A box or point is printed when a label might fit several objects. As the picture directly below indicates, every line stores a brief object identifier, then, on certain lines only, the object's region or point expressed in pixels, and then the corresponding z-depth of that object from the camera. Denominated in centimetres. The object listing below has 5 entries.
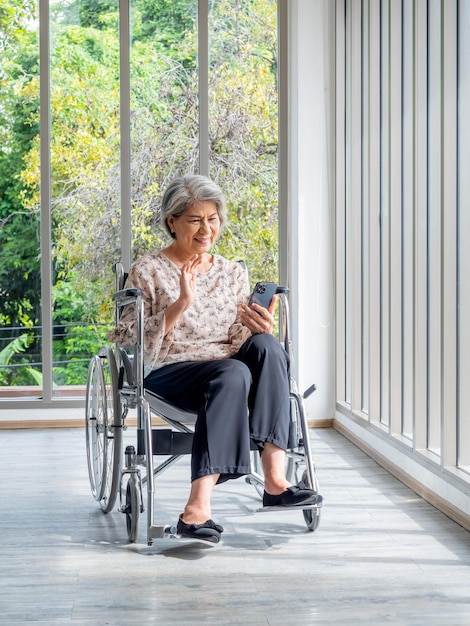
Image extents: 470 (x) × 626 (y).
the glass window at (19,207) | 488
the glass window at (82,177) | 487
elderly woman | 263
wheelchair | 269
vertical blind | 296
